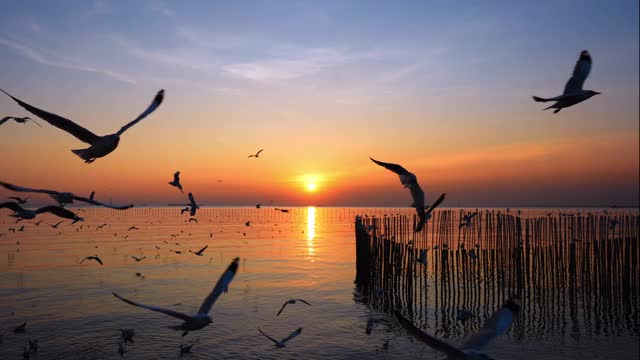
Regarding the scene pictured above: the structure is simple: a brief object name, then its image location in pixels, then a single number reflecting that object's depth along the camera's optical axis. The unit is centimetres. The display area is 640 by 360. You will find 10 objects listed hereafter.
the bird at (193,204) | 1631
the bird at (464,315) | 1606
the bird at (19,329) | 1569
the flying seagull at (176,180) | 1326
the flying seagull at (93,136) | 651
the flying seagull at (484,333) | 439
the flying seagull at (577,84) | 772
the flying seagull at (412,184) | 788
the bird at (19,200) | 907
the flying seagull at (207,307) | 550
